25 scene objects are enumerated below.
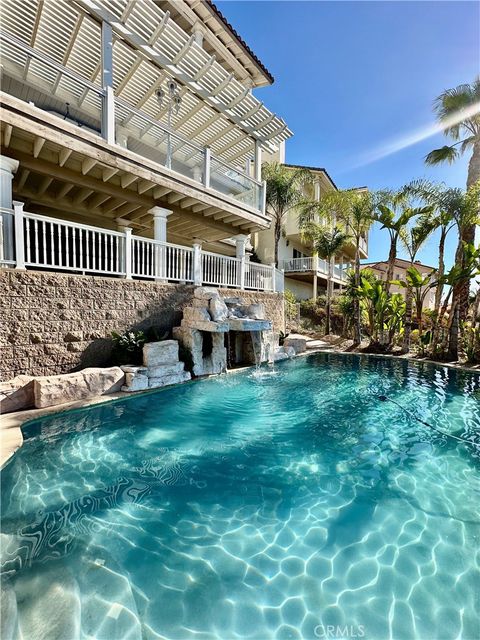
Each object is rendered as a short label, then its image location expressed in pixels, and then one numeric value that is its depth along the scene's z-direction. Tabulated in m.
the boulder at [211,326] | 8.34
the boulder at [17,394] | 5.38
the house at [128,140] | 6.77
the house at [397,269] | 38.58
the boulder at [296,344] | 13.64
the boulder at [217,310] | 8.91
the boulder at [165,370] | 7.42
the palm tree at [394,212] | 13.61
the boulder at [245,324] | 9.00
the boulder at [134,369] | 7.04
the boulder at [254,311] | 10.14
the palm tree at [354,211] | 14.87
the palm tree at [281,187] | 17.91
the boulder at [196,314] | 8.52
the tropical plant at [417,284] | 12.82
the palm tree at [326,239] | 18.02
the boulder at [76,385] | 5.66
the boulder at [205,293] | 9.26
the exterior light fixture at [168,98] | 9.30
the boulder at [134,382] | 6.93
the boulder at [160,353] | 7.51
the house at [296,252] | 23.17
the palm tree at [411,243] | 13.27
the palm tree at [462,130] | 12.93
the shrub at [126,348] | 7.59
